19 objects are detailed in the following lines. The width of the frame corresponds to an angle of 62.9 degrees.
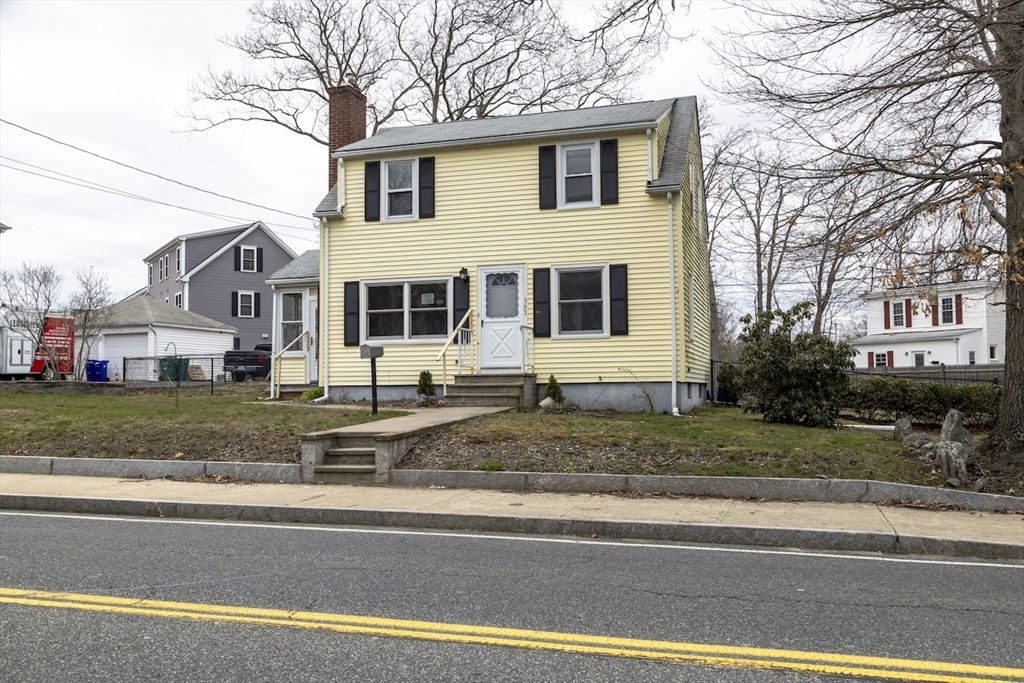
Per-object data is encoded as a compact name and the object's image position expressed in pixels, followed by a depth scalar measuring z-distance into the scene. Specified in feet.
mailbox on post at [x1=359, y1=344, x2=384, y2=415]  47.78
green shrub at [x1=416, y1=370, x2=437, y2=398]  58.75
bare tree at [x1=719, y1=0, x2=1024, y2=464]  32.12
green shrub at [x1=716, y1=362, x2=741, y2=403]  77.91
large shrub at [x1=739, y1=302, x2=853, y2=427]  48.44
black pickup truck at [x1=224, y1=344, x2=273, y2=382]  110.42
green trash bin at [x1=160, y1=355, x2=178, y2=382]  108.06
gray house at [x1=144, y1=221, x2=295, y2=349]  142.72
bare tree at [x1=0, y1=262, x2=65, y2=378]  96.68
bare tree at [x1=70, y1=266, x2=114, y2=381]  99.19
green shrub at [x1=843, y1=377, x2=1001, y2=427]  57.82
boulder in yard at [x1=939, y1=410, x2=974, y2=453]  37.86
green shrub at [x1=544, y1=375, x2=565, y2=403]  55.98
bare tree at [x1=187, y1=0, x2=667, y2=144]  102.89
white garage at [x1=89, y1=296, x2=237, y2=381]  119.44
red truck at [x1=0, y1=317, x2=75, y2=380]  97.55
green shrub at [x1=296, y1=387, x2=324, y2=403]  63.87
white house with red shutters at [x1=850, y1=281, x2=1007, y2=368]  130.21
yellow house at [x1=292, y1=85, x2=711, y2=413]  57.16
